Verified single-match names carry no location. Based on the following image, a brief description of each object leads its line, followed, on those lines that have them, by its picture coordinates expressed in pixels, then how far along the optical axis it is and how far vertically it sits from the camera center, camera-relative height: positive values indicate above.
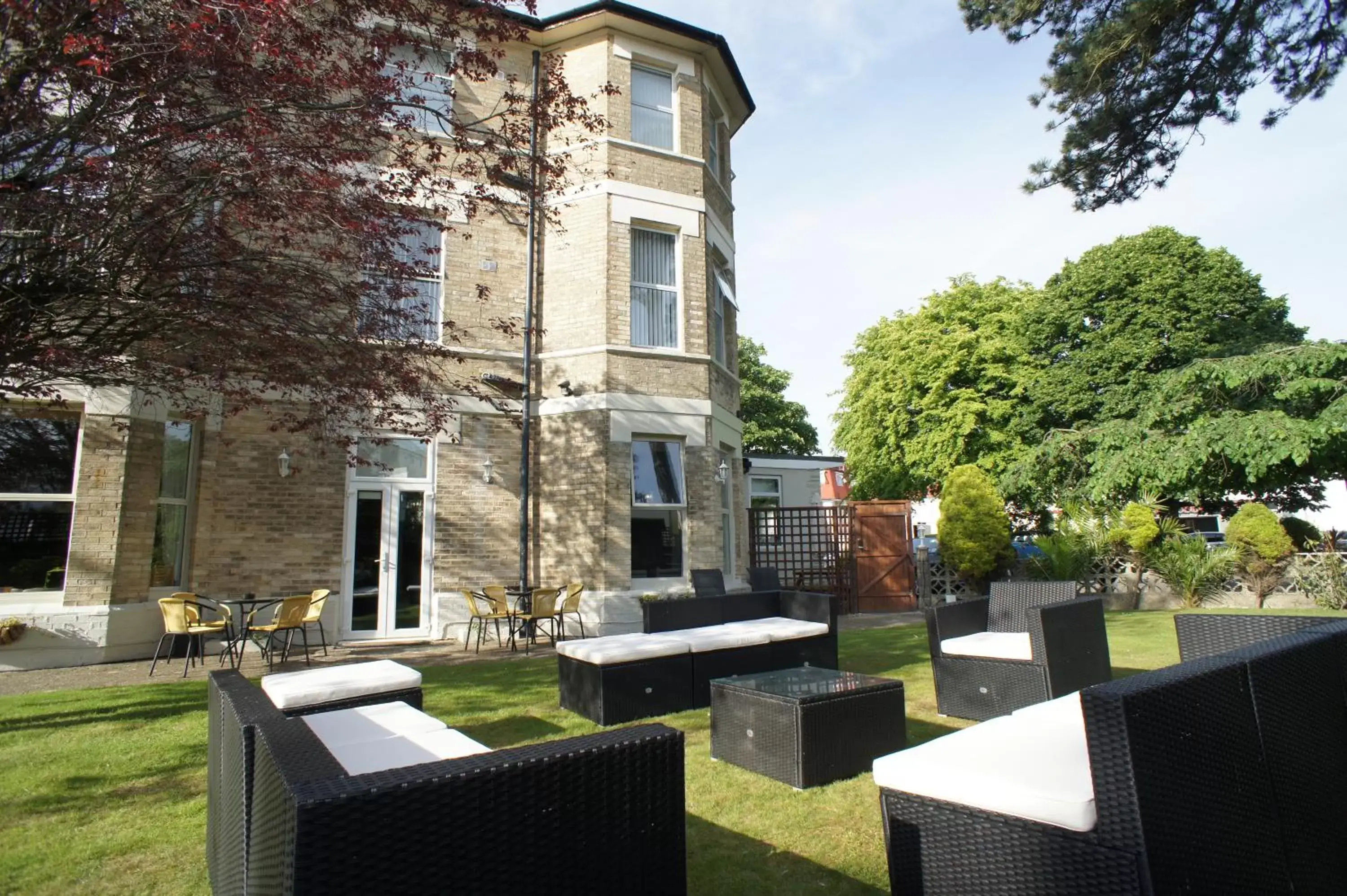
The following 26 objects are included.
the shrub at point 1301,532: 13.70 +0.06
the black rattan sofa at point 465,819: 1.36 -0.54
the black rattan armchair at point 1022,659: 4.68 -0.77
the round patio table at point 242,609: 7.57 -0.54
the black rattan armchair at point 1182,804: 1.69 -0.69
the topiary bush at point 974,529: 12.67 +0.26
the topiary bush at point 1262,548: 11.48 -0.18
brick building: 8.04 +1.25
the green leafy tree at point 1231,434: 12.70 +1.94
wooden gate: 13.34 -0.19
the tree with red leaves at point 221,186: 3.86 +2.41
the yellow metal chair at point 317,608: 7.88 -0.51
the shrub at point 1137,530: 12.34 +0.17
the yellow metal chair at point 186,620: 7.12 -0.55
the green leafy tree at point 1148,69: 7.14 +4.75
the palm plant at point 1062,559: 12.59 -0.31
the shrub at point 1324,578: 10.85 -0.65
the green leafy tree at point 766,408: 31.65 +6.22
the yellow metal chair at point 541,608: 8.84 -0.63
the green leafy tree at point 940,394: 20.95 +4.62
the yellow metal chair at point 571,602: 9.12 -0.60
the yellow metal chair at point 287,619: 7.44 -0.58
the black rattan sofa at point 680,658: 5.04 -0.79
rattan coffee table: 3.68 -0.92
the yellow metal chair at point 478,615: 8.80 -0.71
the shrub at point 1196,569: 11.72 -0.50
